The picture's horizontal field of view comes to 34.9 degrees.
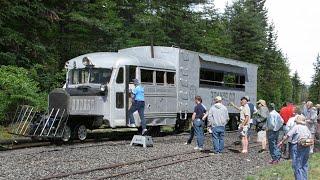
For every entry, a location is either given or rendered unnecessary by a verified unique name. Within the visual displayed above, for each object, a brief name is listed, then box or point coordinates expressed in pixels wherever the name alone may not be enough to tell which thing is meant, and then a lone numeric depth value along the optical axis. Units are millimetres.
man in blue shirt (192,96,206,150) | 16219
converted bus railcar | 17109
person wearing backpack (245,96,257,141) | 18245
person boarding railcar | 16500
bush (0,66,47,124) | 20469
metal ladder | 15805
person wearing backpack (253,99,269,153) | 15539
